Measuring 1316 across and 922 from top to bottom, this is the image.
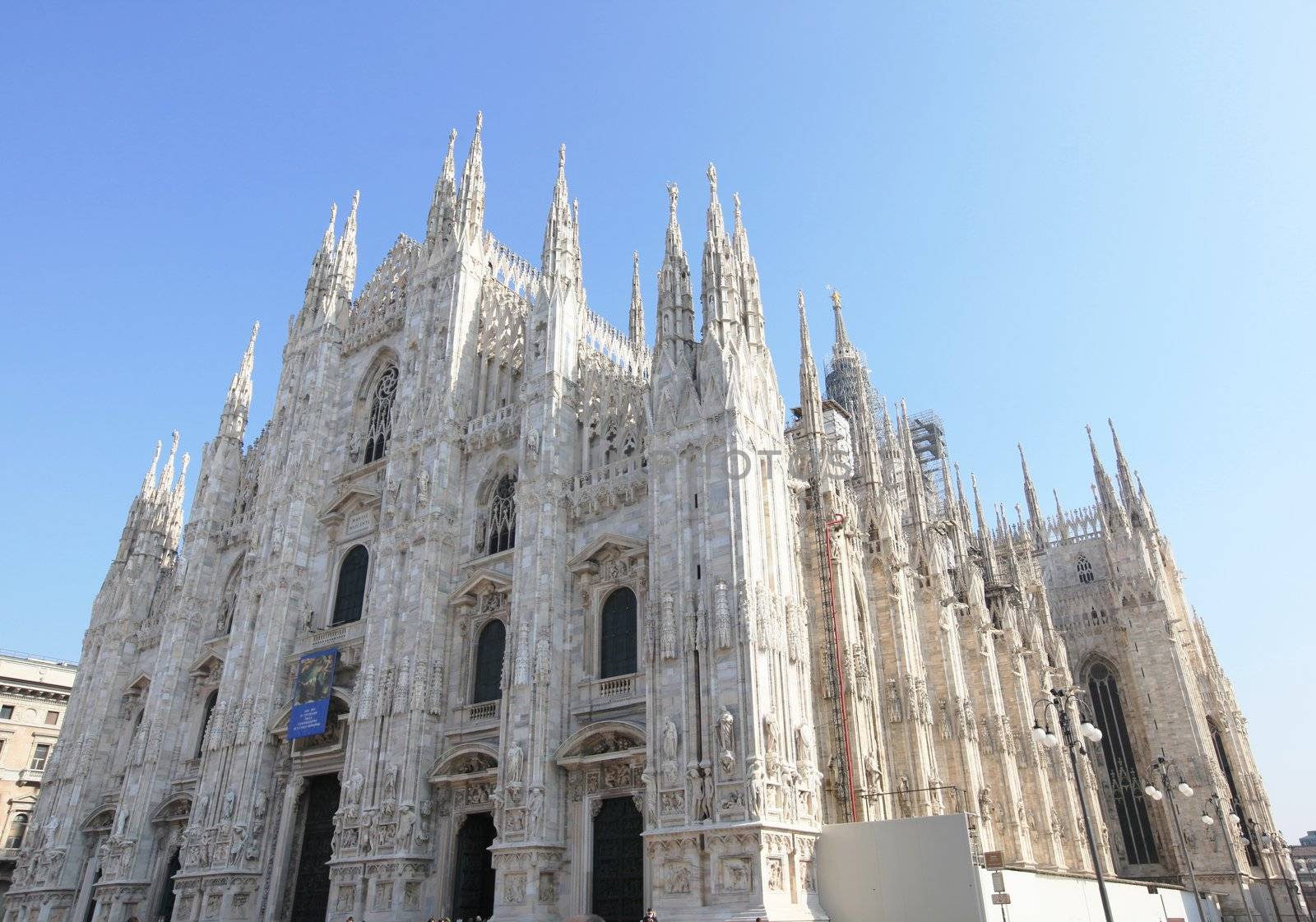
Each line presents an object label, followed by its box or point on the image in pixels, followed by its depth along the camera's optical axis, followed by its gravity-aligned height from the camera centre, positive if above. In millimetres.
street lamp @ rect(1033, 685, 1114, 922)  15461 +3635
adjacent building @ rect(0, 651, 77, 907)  45594 +10106
